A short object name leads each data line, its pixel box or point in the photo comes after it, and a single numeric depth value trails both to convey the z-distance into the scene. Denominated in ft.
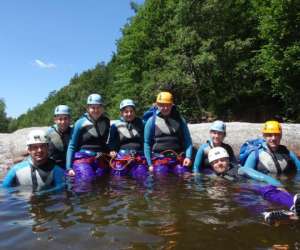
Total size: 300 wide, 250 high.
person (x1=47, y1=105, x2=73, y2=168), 20.44
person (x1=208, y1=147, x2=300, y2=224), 11.10
